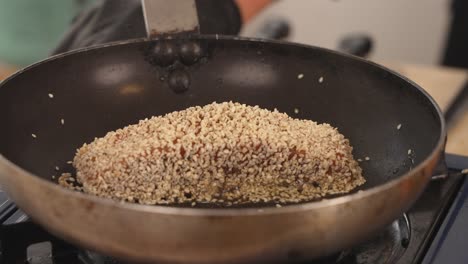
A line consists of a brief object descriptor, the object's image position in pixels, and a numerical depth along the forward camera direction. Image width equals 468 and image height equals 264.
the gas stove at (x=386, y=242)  0.82
